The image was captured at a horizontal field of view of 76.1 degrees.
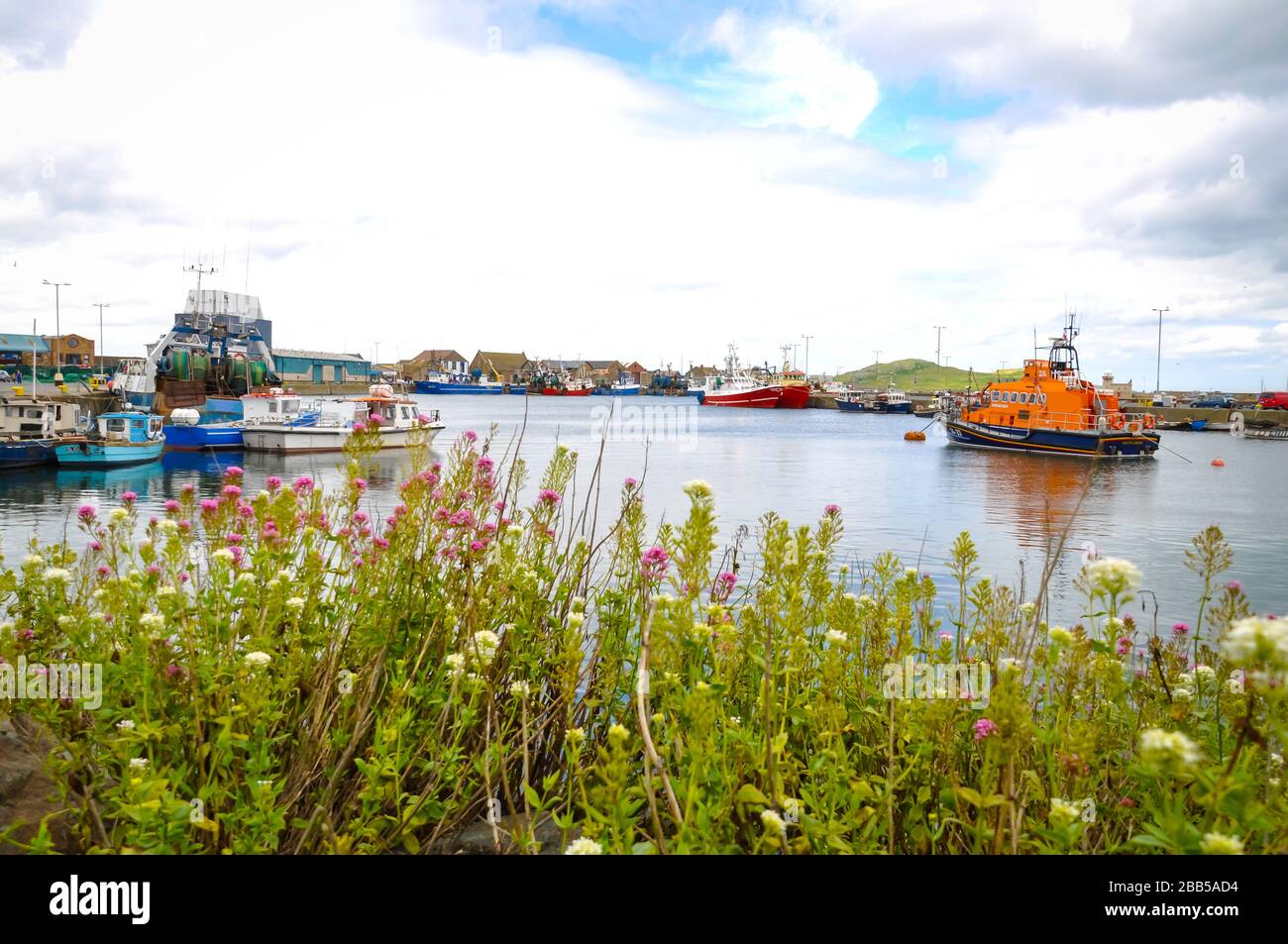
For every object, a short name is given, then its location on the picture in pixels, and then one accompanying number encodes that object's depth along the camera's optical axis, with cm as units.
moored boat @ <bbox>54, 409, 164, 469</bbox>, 2939
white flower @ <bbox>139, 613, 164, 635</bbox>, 288
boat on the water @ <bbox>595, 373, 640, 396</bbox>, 18144
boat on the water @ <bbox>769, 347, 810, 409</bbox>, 10988
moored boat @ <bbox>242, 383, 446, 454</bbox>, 3784
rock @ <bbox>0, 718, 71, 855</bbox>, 305
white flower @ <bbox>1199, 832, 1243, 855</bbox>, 171
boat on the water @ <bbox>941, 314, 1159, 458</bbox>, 4303
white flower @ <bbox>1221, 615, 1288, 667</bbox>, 154
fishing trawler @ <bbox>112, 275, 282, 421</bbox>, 4594
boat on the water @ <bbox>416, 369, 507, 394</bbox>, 16405
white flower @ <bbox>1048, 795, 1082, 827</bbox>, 213
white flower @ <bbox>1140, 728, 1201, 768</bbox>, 163
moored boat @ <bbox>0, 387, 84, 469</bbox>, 2822
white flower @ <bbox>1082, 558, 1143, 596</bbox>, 216
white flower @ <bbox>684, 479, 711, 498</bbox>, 258
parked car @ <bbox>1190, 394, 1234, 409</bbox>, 9175
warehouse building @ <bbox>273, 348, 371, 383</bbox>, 12181
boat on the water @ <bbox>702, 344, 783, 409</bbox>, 11075
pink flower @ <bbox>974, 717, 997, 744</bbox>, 269
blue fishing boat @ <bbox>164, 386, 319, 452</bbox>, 3784
